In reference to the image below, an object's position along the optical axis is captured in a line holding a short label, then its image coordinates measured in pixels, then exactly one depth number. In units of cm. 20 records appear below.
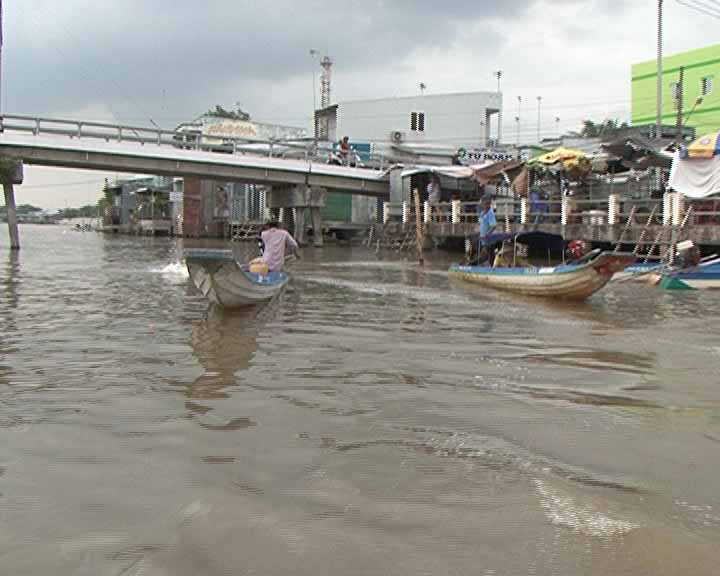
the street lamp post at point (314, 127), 5164
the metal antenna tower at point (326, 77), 5831
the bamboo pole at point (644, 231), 1740
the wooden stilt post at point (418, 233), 2215
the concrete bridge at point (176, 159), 2573
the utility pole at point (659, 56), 2724
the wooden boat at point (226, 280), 891
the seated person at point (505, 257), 1427
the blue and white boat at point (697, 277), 1369
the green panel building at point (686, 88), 3450
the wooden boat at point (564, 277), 1102
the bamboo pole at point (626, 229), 1813
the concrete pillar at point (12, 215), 2567
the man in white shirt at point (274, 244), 1167
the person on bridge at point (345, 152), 3327
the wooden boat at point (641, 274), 1459
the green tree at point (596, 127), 4550
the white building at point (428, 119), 4394
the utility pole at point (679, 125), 2382
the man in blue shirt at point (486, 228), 1489
